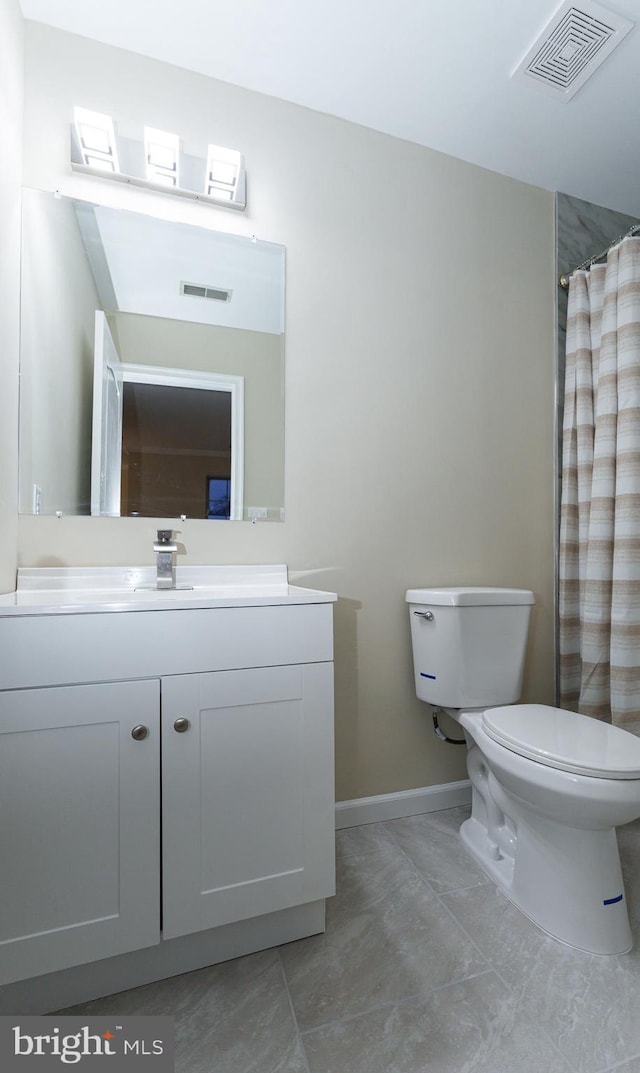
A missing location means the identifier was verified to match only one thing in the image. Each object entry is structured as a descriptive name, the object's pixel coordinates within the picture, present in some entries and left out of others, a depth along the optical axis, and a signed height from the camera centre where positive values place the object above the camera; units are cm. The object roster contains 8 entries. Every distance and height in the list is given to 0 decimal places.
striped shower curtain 172 +14
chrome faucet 139 -8
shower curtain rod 178 +102
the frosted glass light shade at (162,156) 148 +108
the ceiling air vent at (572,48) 141 +140
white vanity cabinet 97 -51
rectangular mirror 140 +47
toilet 114 -55
